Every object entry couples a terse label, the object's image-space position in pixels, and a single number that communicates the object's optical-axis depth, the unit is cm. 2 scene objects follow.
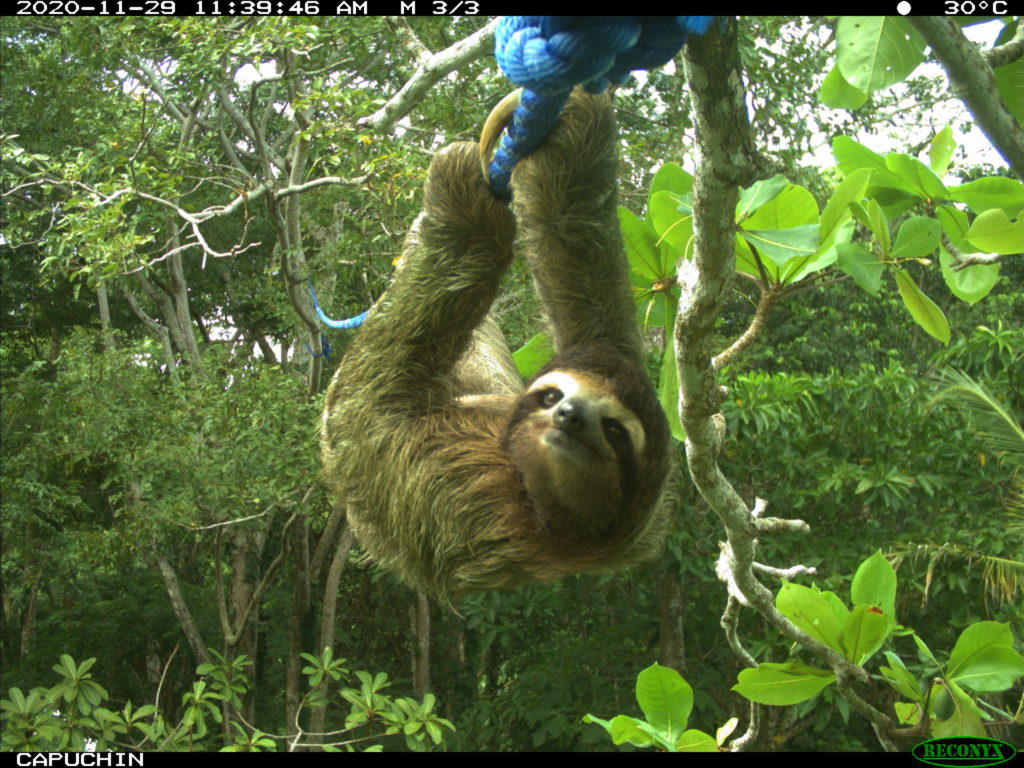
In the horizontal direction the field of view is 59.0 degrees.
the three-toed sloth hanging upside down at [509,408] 309
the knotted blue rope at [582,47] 168
